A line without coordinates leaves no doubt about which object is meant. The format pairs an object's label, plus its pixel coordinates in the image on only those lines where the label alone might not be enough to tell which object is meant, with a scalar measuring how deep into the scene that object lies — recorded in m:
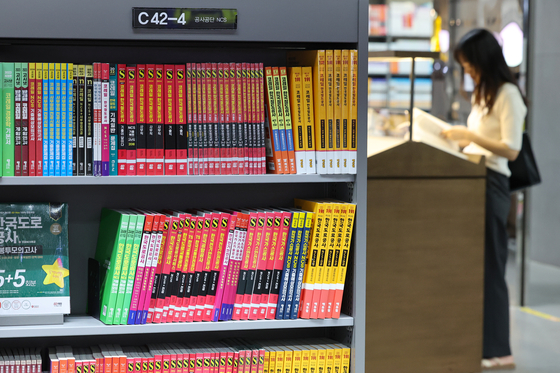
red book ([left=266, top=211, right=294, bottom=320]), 2.83
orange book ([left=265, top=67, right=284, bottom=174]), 2.84
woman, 3.98
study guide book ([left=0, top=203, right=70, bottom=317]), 2.75
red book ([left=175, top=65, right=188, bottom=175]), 2.80
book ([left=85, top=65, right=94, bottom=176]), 2.75
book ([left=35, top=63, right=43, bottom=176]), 2.72
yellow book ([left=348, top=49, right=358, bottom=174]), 2.84
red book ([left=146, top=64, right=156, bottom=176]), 2.78
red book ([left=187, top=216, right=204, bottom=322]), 2.80
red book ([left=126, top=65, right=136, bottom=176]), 2.77
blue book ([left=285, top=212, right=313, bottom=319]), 2.84
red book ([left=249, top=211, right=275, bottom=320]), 2.83
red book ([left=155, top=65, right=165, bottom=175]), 2.78
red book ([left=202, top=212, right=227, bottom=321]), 2.81
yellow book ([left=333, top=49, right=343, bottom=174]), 2.83
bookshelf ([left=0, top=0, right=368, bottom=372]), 2.71
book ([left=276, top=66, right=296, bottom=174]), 2.84
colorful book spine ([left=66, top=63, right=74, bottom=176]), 2.73
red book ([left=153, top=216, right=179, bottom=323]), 2.78
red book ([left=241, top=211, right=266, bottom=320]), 2.82
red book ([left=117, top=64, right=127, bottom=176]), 2.76
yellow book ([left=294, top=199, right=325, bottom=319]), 2.84
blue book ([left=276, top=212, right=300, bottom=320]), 2.83
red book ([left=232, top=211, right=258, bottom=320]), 2.82
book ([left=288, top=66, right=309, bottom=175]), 2.84
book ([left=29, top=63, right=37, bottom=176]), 2.72
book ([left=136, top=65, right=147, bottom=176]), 2.77
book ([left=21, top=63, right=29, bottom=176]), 2.72
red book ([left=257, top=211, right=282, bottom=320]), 2.83
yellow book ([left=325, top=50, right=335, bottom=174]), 2.82
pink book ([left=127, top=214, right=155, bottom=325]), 2.76
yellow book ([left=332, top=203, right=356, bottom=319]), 2.86
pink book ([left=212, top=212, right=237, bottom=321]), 2.82
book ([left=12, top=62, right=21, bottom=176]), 2.72
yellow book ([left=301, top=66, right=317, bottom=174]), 2.84
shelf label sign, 2.73
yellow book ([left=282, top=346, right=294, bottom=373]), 2.88
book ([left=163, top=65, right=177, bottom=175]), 2.79
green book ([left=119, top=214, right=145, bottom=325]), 2.76
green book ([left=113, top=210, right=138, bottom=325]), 2.75
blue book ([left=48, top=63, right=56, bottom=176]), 2.73
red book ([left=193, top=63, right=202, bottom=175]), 2.81
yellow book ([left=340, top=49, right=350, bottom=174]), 2.83
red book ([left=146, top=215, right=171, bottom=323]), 2.77
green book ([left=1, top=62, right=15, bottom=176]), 2.71
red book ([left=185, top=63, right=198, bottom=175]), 2.80
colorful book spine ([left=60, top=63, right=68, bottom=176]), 2.73
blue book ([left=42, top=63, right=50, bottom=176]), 2.73
